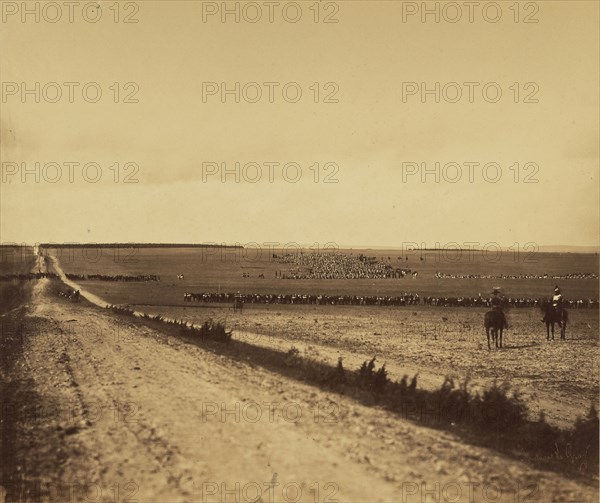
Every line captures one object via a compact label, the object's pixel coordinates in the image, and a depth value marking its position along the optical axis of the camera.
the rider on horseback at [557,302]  24.78
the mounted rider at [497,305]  22.17
